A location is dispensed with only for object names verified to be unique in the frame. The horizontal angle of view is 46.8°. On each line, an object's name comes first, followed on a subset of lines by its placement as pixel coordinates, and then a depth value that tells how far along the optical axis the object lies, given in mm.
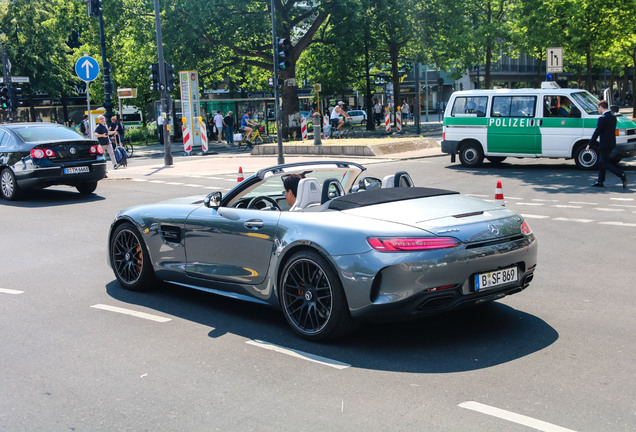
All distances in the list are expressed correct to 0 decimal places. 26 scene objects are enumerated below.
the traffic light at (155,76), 24062
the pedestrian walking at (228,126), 37869
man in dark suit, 14922
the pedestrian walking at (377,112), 56162
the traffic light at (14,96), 33594
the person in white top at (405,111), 51128
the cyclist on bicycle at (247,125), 33112
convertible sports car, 4941
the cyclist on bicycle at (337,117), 33056
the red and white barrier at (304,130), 31036
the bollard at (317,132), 26047
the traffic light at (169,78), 24166
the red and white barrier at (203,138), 29500
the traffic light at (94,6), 24838
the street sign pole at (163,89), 23469
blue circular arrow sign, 20969
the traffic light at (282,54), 22953
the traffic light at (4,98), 34441
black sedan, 14680
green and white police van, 18344
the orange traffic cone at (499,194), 9898
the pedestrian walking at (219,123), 38684
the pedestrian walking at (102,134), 21934
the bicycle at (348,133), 33969
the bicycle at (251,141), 33312
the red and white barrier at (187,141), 29812
